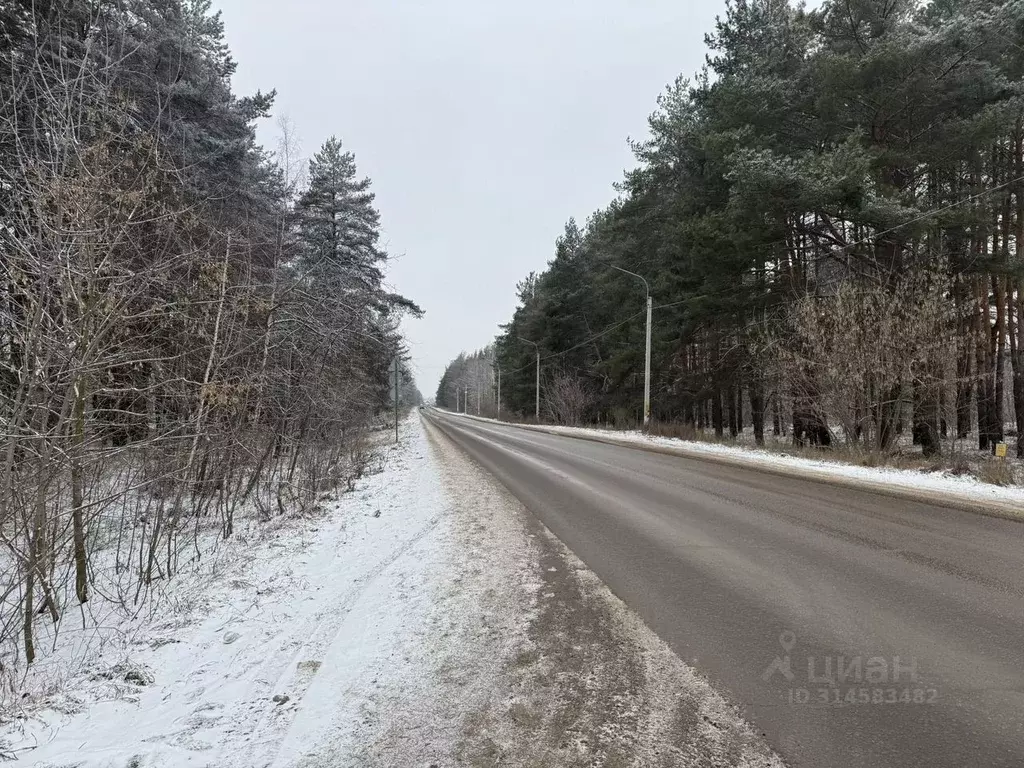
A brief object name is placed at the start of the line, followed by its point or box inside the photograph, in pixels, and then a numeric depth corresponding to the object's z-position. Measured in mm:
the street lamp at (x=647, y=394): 23781
